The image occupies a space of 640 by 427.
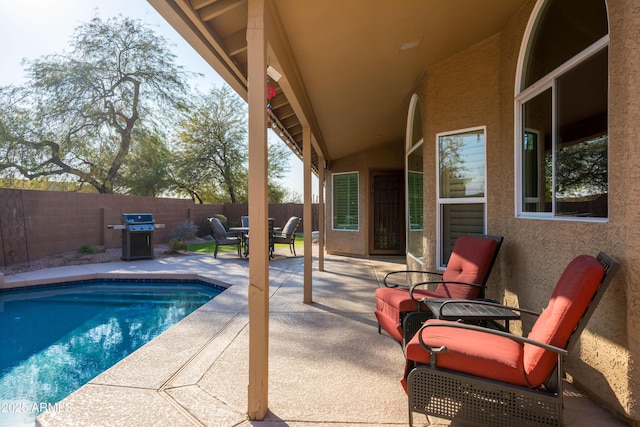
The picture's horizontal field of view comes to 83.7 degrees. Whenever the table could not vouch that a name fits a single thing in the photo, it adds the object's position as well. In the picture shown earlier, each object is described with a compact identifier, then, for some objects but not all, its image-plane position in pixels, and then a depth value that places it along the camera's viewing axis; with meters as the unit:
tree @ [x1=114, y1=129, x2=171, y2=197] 15.60
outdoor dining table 9.68
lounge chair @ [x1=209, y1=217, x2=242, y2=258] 9.76
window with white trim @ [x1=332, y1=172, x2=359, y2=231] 9.87
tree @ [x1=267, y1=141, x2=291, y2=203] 23.92
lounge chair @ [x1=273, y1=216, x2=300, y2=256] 10.15
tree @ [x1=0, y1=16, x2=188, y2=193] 13.31
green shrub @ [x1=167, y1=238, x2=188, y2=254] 10.58
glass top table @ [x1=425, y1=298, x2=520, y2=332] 2.65
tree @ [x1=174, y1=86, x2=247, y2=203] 19.69
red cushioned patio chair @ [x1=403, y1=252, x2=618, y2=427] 1.86
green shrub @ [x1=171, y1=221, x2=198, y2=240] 13.51
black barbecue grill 9.20
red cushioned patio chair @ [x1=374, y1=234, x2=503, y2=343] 3.07
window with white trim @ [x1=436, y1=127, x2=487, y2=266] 4.14
